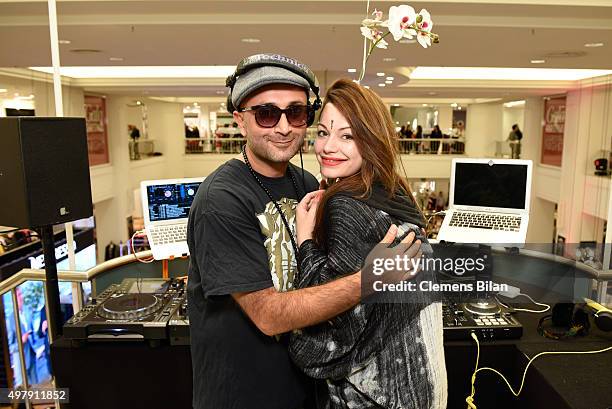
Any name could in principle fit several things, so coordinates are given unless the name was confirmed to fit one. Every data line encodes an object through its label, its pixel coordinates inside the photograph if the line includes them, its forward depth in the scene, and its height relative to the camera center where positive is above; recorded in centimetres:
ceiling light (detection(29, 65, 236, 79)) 821 +125
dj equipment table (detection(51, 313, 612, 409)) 195 -98
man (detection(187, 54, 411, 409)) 120 -30
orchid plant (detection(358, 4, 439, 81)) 162 +41
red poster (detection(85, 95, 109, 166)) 949 +29
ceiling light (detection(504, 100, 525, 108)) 1436 +120
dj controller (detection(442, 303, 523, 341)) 198 -77
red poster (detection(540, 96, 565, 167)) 1049 +26
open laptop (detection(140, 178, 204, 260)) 244 -37
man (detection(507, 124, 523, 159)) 1273 +3
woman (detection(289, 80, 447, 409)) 121 -32
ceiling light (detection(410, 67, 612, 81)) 869 +126
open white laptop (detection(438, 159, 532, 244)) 279 -37
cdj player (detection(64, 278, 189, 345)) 202 -76
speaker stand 222 -69
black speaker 192 -12
